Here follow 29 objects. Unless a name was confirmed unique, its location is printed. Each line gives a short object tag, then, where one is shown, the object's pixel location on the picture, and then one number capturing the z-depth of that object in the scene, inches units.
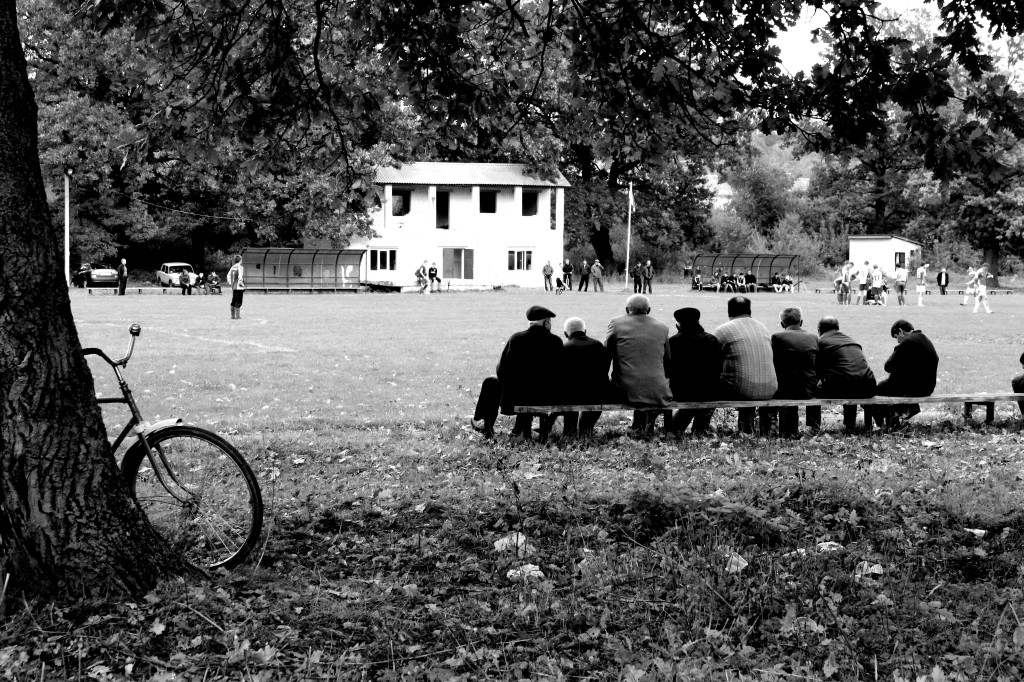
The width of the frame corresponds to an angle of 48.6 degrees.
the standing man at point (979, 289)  1491.1
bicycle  215.2
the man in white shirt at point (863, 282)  1811.0
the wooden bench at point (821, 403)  416.6
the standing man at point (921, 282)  1779.9
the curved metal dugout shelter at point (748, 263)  2556.6
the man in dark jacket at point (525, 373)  420.5
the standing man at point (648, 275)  2263.8
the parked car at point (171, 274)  2293.3
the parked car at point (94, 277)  2092.8
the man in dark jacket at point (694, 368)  443.8
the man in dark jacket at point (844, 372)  456.8
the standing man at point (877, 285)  1802.4
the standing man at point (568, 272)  2386.8
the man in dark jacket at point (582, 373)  427.8
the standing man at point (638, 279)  2221.9
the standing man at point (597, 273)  2304.4
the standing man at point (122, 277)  1873.8
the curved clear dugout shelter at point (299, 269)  2219.5
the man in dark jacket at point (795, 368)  457.1
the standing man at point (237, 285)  1204.5
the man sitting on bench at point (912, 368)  468.4
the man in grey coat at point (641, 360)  429.4
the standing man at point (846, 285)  1775.3
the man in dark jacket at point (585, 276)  2335.1
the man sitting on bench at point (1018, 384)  508.6
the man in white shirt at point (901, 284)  1801.2
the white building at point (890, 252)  2839.6
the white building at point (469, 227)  2613.2
